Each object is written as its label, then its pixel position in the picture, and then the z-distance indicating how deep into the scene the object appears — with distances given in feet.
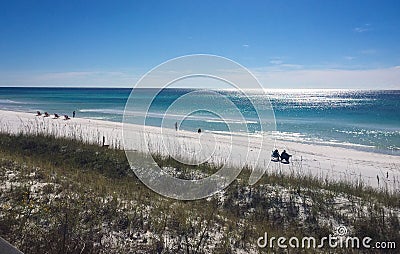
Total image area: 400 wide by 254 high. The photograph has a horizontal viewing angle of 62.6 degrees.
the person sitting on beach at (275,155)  52.61
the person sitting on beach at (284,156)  51.98
